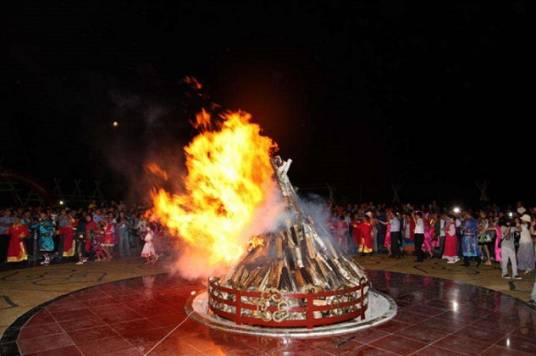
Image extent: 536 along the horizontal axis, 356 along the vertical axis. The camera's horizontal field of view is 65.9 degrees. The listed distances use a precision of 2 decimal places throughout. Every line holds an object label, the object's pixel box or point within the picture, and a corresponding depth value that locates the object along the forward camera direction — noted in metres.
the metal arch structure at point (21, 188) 26.91
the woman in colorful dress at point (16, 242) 15.84
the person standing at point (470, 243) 15.05
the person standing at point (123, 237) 17.92
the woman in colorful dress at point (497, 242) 14.77
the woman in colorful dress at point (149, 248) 16.29
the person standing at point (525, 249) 13.10
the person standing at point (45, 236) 16.27
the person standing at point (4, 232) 15.79
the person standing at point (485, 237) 15.23
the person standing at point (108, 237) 16.92
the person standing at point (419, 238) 16.09
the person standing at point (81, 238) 16.58
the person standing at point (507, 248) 12.44
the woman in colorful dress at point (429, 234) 16.75
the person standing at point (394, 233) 16.88
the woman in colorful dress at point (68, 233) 16.86
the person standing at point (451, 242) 15.73
